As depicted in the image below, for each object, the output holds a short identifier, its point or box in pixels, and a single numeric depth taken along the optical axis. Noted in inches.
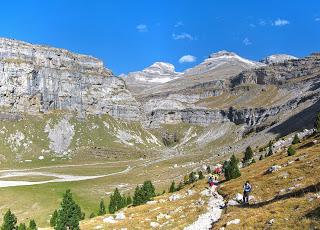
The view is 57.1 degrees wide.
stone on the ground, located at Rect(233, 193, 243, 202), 1421.8
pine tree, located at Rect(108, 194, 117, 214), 2700.3
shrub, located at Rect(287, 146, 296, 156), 2164.4
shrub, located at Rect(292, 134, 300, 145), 2741.7
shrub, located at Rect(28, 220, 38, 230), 1937.2
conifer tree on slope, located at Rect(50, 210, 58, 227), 2572.4
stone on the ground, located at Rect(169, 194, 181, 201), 1956.9
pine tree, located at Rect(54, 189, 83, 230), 1659.5
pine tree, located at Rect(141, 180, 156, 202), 2327.7
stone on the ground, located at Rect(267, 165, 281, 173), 1779.0
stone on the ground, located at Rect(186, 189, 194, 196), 1947.3
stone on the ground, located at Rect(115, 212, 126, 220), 1774.6
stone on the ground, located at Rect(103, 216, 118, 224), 1724.5
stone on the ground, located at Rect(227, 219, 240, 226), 1064.9
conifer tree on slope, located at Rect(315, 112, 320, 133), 2672.9
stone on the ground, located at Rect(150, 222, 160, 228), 1437.7
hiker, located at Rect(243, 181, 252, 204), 1271.1
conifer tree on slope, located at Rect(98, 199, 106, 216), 2880.9
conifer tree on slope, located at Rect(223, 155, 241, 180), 2057.4
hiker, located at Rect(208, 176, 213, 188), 1922.1
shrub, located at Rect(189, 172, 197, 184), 3040.3
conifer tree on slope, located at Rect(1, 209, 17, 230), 1997.8
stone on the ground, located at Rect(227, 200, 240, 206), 1375.7
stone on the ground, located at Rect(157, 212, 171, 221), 1523.7
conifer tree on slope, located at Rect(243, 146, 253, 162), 3130.0
